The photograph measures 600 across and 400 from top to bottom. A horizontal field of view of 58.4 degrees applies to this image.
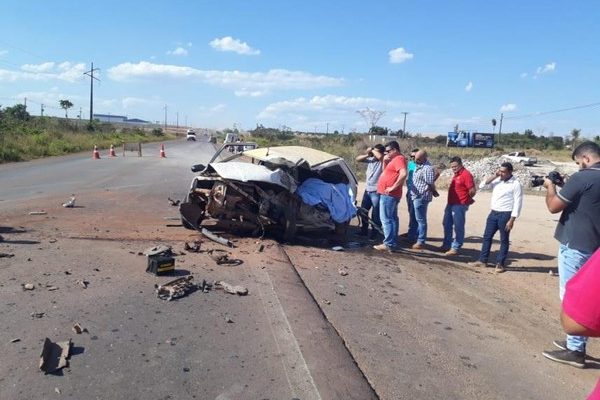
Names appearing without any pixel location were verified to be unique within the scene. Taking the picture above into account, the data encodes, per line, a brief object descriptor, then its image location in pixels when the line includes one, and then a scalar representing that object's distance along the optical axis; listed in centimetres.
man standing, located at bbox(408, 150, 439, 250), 932
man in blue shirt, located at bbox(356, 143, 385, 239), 990
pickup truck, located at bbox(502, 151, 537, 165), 4395
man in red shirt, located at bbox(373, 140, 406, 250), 876
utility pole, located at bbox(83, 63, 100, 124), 6772
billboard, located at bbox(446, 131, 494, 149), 7706
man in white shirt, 802
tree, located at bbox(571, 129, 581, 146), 7762
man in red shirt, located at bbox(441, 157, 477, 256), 895
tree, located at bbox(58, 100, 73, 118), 8758
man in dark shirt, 479
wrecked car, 833
